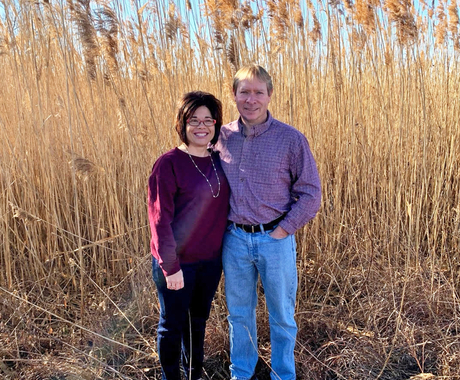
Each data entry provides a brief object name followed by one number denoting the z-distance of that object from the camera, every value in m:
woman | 1.38
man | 1.47
